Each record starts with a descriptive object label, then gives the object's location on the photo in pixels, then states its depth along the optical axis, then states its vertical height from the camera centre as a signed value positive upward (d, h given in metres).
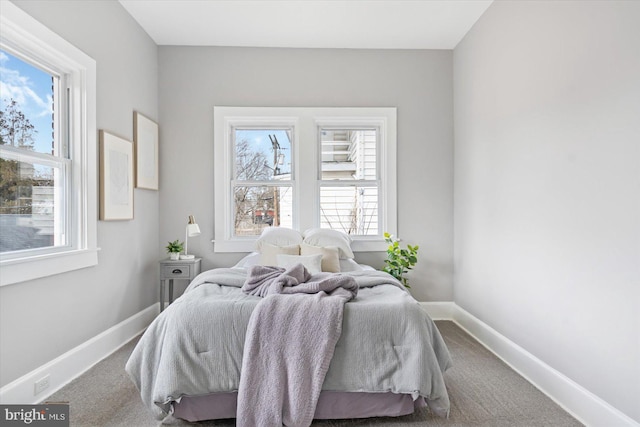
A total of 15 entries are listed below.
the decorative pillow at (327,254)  3.33 -0.42
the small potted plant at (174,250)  3.79 -0.42
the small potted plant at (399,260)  3.80 -0.52
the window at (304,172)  4.07 +0.42
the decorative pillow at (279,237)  3.62 -0.28
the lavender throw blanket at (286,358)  1.91 -0.79
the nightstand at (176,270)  3.70 -0.62
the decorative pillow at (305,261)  3.09 -0.44
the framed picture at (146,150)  3.53 +0.59
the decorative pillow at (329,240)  3.64 -0.31
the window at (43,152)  2.16 +0.38
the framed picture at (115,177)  2.96 +0.27
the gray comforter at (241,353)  1.97 -0.80
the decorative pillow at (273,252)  3.35 -0.40
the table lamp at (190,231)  3.71 -0.22
